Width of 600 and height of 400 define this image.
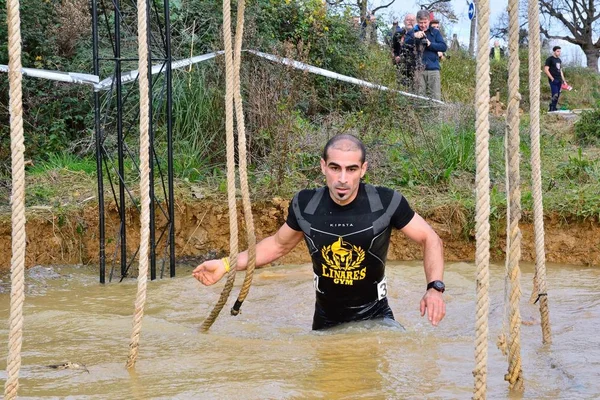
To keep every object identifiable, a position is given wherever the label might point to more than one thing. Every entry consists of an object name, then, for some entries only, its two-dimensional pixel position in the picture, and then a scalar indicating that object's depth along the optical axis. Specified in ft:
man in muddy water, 16.24
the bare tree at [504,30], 89.25
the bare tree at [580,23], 90.03
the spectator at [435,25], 43.40
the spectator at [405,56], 43.86
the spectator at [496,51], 69.18
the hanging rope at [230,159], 15.55
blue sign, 65.51
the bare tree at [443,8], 83.11
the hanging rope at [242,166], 16.39
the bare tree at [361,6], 55.92
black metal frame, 27.07
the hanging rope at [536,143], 13.85
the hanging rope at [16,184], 8.82
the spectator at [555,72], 59.82
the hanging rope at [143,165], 12.00
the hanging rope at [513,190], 10.89
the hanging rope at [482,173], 9.09
